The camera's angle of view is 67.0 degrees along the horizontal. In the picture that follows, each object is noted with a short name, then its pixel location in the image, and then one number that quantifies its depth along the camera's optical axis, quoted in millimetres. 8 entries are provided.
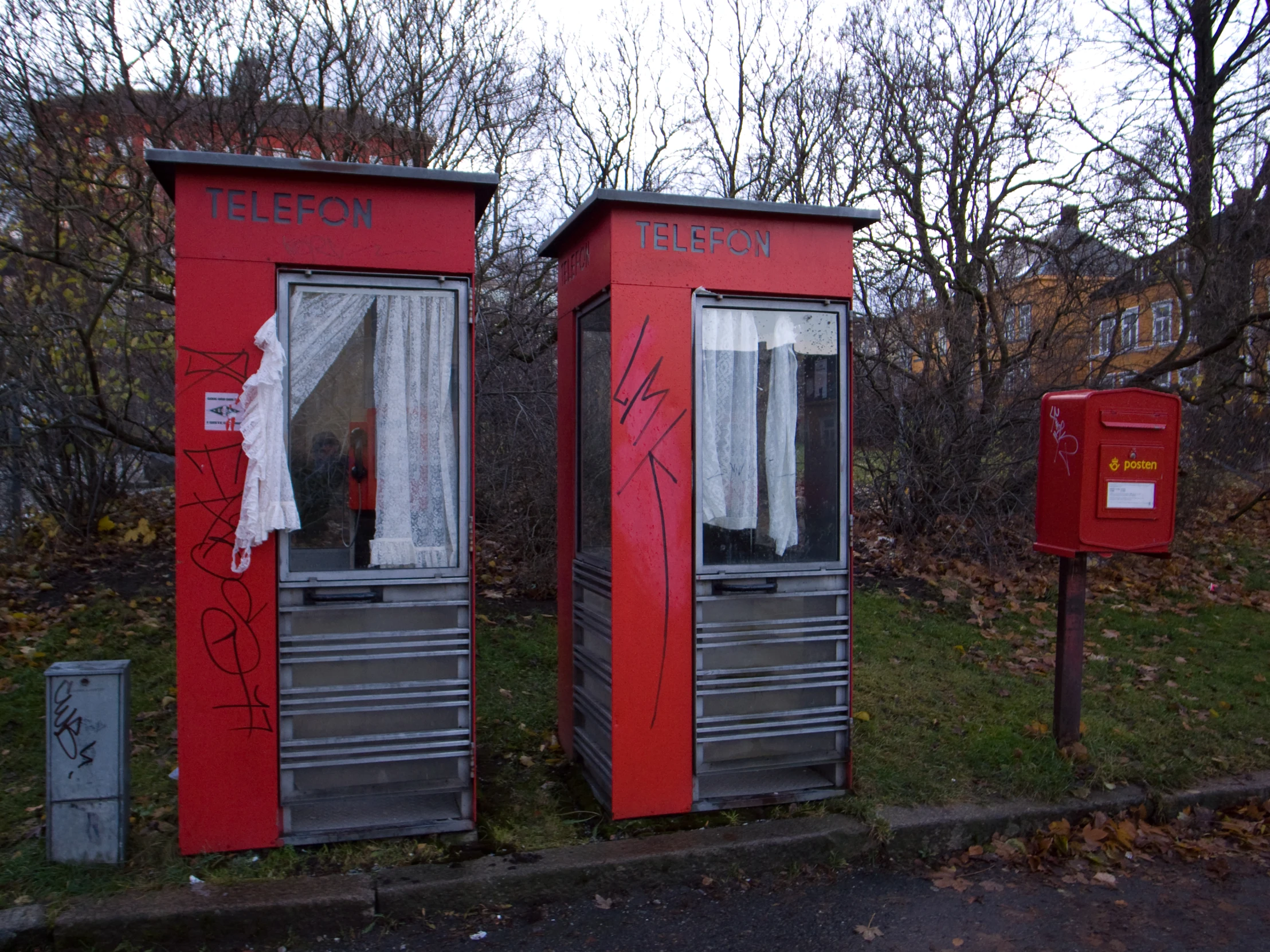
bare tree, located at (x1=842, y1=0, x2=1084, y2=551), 9719
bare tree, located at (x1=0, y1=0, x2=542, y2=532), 7297
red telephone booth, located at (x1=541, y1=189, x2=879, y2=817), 4176
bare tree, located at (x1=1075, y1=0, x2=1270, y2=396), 10391
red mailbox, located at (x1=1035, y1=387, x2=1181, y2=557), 4617
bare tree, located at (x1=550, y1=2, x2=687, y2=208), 11703
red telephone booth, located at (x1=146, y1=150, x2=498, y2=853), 3787
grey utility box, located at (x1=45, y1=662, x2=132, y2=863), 3699
